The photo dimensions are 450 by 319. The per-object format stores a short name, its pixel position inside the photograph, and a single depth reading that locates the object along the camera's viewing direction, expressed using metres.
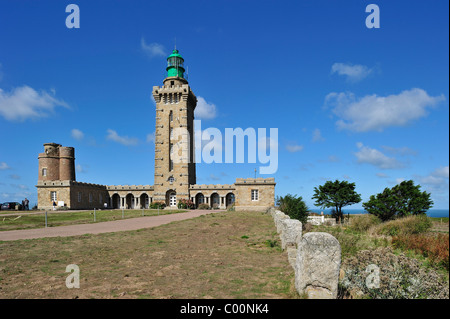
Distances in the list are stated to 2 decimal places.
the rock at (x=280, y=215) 14.64
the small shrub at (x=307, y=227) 16.98
